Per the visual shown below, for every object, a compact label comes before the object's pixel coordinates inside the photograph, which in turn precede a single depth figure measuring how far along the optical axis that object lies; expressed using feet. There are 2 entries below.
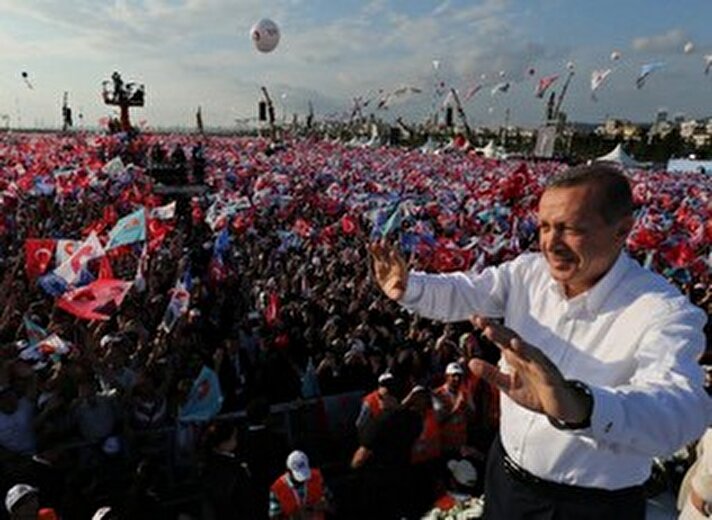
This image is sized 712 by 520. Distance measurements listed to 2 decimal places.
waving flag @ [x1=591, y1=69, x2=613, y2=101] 107.96
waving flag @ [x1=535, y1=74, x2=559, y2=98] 117.60
